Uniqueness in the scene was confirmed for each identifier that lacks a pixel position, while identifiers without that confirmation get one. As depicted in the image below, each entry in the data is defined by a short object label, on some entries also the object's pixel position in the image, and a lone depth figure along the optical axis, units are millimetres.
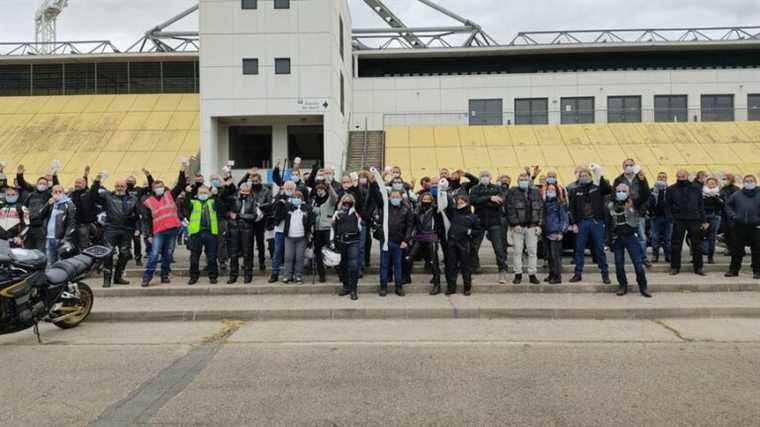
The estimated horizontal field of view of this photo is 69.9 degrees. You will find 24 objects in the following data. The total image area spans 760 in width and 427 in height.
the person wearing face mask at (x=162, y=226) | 10125
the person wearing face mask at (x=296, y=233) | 9844
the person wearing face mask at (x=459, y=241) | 9219
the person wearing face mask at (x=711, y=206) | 11602
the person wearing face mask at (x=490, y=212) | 9922
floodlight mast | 52719
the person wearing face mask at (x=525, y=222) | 9664
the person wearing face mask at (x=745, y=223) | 10031
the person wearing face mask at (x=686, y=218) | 10156
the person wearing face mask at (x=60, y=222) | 10328
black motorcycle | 6539
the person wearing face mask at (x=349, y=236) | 9156
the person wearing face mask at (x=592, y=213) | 9555
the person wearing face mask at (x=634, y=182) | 9680
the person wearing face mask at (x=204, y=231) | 10086
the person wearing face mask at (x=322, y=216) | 9938
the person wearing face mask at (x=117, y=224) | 10172
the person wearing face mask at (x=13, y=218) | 10672
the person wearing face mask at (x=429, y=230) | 9523
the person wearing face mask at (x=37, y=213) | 11086
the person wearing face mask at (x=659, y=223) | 11445
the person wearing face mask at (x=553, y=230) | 9734
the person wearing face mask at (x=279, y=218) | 9961
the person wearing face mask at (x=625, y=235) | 8961
